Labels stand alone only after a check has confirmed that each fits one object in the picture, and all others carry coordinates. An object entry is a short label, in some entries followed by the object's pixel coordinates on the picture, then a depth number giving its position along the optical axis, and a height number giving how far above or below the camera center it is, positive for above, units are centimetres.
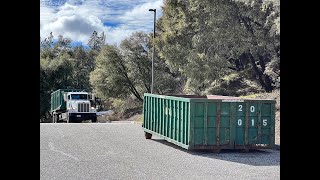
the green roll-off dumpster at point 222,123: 1374 -115
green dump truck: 3275 -138
